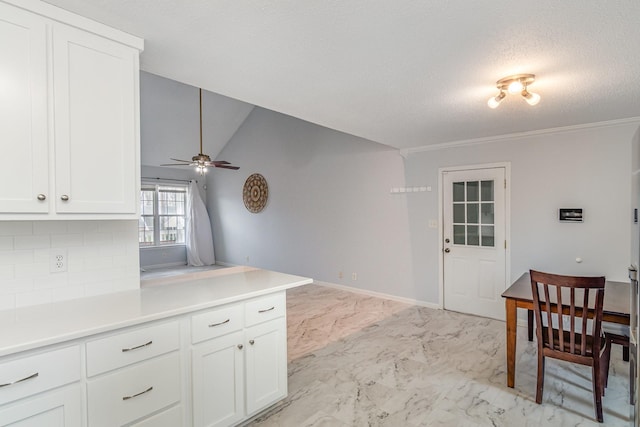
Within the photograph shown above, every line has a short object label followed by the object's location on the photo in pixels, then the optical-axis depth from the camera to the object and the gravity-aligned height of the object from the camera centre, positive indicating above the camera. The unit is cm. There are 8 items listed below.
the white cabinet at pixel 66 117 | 148 +46
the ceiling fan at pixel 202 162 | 450 +67
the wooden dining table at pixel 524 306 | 233 -69
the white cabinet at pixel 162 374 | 135 -77
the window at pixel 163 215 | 789 -5
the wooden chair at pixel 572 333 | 227 -86
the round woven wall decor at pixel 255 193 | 708 +42
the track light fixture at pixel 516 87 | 231 +85
